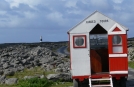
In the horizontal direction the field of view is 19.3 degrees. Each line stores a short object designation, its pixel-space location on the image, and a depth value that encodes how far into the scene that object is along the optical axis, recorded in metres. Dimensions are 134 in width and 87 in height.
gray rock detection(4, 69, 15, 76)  27.71
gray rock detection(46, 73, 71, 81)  22.99
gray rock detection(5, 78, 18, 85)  23.08
